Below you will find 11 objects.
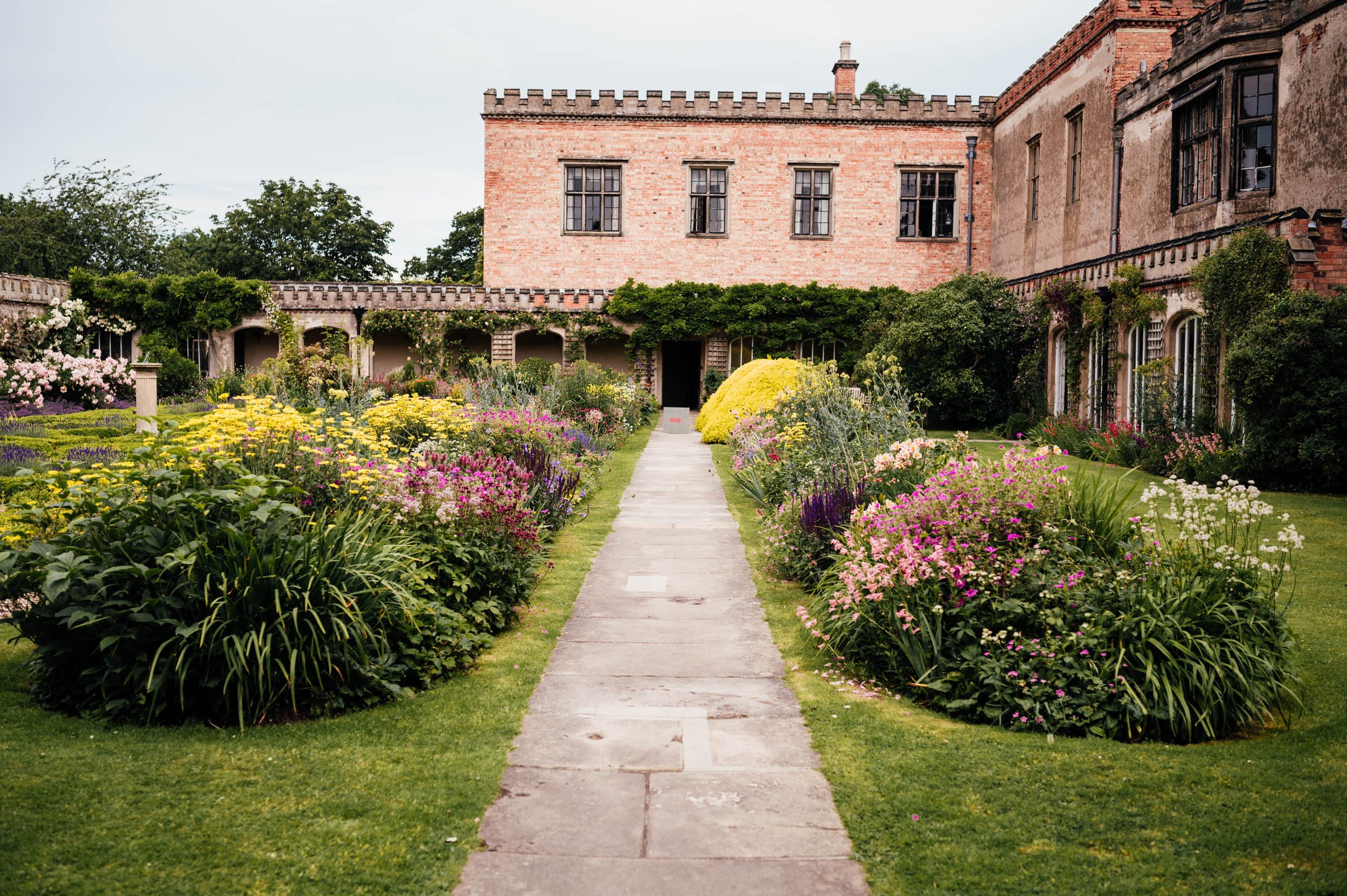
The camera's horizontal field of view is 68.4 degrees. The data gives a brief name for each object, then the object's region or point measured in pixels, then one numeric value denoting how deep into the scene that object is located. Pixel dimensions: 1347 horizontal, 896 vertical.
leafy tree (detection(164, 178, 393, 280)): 44.59
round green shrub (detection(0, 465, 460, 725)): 4.35
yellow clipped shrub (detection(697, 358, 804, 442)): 17.12
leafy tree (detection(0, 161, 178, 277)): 41.00
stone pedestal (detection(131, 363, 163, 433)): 12.08
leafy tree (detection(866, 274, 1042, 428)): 19.89
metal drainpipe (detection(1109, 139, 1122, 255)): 20.62
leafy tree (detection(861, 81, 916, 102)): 42.72
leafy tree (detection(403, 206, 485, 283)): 48.38
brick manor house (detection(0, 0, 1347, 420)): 28.45
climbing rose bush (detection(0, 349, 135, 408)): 18.05
